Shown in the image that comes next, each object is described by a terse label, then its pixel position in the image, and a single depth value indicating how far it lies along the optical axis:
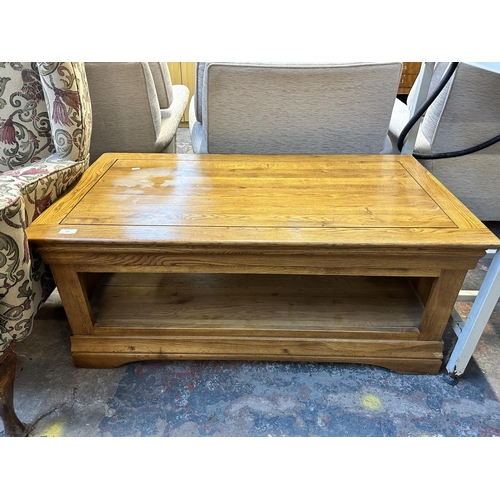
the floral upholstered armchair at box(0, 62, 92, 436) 0.79
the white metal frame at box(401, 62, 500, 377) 0.94
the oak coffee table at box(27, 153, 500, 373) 0.88
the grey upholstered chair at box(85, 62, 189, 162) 1.37
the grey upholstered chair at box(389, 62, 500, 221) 1.34
